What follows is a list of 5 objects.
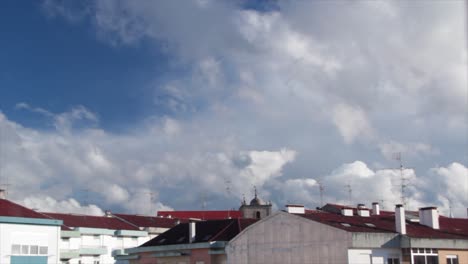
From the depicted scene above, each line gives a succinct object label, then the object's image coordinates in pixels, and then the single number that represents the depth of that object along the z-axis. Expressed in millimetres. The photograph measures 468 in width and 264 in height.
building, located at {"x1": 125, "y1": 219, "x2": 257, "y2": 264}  52125
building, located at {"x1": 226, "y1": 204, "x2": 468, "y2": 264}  40750
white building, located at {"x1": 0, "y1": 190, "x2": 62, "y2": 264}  49469
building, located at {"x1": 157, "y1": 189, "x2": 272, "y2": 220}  113450
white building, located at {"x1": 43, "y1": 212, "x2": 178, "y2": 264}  70438
